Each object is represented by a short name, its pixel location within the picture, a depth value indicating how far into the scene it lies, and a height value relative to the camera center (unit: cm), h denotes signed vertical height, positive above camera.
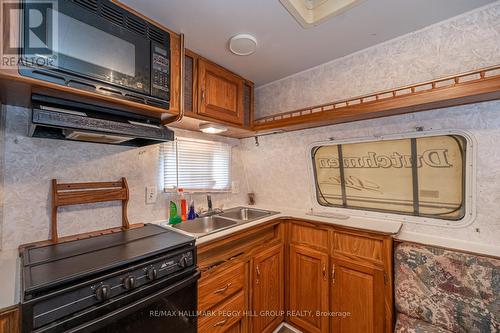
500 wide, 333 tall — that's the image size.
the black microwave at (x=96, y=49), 91 +63
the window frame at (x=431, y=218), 144 -15
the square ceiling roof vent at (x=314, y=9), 129 +103
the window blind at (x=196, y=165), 195 +7
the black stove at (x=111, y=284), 80 -49
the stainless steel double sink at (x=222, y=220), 186 -47
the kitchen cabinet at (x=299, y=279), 151 -88
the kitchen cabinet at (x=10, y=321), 75 -53
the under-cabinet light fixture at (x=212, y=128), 189 +40
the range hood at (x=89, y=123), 98 +26
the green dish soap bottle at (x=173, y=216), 180 -39
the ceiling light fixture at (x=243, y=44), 156 +98
